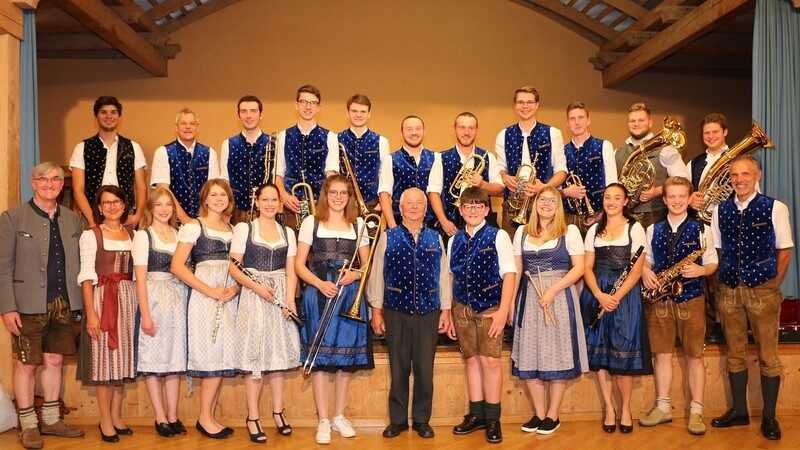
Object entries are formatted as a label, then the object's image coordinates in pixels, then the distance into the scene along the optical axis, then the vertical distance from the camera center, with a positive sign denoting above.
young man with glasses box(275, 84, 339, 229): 5.43 +0.41
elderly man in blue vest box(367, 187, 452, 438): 4.45 -0.52
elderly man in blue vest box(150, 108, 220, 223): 5.52 +0.34
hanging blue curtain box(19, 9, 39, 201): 5.38 +0.78
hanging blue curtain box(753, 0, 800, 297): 5.44 +0.79
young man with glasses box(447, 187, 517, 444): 4.45 -0.53
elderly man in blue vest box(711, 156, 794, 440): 4.63 -0.42
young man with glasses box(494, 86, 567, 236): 5.52 +0.45
